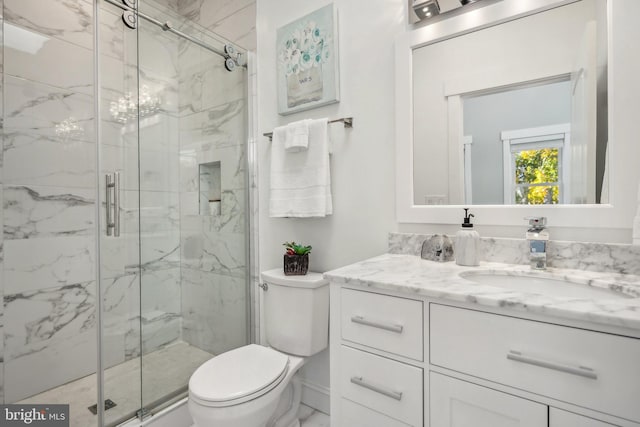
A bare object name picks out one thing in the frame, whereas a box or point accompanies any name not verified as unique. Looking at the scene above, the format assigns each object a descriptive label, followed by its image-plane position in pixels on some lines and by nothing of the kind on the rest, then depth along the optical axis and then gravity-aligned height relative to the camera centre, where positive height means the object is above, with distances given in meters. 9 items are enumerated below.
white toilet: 1.09 -0.63
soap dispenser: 1.14 -0.13
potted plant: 1.54 -0.24
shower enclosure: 1.41 +0.05
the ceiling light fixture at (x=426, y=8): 1.32 +0.86
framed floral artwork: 1.57 +0.80
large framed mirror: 1.02 +0.36
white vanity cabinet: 0.65 -0.38
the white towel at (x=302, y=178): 1.53 +0.18
